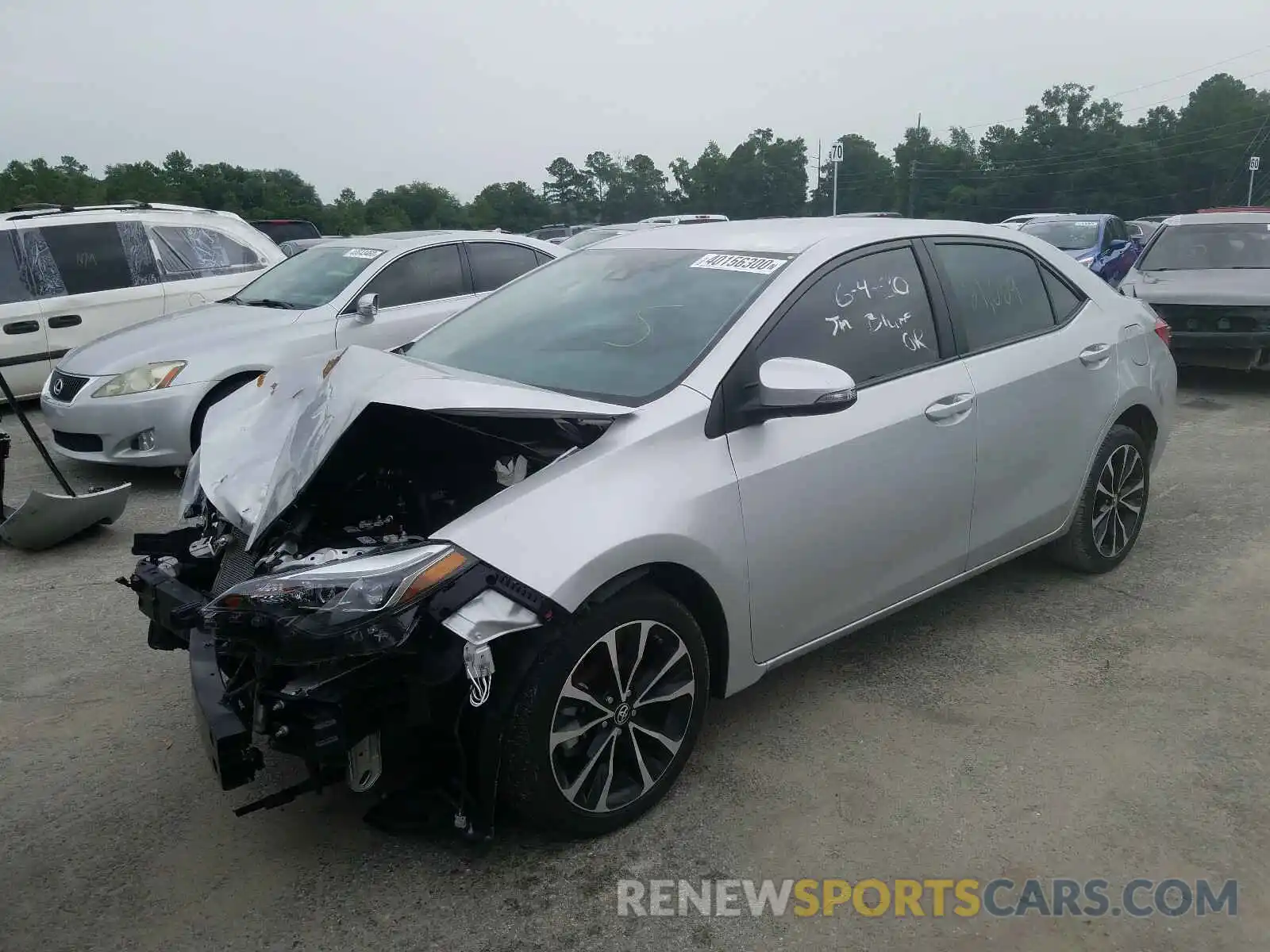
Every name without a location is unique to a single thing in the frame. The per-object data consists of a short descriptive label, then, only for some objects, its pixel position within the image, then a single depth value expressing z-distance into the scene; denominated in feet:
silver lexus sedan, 19.93
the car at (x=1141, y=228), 67.84
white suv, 27.27
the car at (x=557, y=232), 93.51
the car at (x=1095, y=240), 45.03
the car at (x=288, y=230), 61.67
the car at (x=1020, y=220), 55.26
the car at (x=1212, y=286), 28.02
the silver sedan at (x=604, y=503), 7.79
